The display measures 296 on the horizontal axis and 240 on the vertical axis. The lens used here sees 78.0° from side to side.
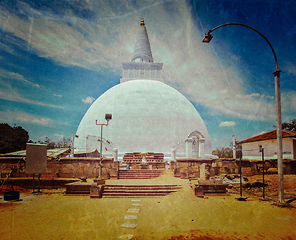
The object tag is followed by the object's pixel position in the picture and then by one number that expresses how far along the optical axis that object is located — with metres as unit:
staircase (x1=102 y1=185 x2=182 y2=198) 9.04
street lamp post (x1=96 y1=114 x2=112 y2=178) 13.83
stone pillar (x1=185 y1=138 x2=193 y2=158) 19.42
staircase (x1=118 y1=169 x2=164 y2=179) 13.85
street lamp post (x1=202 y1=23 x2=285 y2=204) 7.15
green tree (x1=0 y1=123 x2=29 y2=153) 21.93
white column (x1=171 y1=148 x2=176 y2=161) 18.47
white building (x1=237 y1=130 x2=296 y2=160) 15.59
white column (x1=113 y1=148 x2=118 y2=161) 17.79
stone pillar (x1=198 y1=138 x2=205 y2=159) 19.73
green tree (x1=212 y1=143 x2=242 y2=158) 40.03
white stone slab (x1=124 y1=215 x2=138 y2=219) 5.73
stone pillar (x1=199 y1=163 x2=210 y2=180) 10.85
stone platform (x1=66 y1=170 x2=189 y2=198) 9.10
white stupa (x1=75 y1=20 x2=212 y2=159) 20.25
